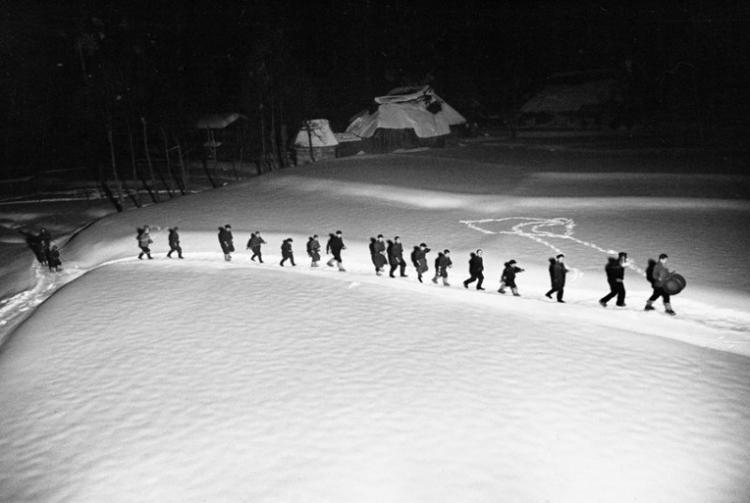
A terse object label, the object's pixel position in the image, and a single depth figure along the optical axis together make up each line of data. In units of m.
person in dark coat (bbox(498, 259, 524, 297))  15.36
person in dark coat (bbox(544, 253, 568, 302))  14.55
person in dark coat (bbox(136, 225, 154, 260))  21.72
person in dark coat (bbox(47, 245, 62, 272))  22.94
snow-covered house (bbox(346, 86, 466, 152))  58.16
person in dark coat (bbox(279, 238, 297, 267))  19.64
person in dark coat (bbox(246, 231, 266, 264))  20.23
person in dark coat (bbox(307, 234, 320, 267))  19.25
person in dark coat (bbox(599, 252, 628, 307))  13.83
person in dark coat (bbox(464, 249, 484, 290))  16.00
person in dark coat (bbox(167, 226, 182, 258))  21.34
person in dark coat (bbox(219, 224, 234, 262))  20.42
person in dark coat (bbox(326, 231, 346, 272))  18.91
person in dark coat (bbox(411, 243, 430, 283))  17.00
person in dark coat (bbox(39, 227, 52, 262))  23.44
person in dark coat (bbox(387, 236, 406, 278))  17.62
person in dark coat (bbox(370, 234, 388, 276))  17.77
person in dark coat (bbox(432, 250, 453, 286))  16.72
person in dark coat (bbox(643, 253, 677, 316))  13.30
